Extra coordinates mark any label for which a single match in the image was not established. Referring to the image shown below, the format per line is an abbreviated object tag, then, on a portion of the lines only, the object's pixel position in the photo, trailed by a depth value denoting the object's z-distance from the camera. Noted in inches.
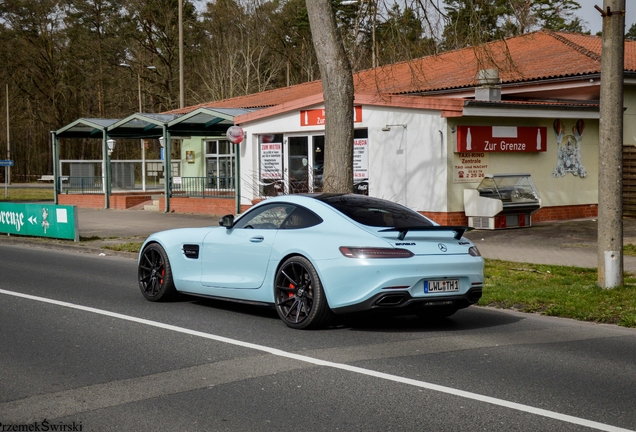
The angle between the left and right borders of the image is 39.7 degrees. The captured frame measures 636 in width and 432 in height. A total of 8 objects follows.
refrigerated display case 794.8
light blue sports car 328.2
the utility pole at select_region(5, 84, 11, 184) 2615.4
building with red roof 812.6
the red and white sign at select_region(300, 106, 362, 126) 923.4
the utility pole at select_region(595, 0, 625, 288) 436.8
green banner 799.7
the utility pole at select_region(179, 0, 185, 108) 1328.7
